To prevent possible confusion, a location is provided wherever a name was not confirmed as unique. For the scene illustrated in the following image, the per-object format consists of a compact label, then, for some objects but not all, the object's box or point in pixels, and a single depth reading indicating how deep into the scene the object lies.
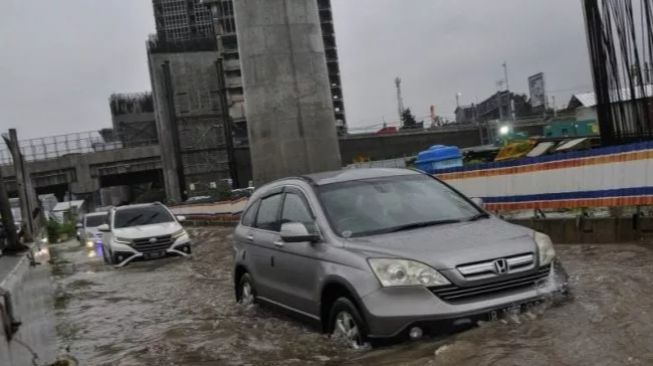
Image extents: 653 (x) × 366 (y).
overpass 55.59
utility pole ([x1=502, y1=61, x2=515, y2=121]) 74.56
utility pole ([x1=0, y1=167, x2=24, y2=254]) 4.95
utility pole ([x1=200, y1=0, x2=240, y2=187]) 42.44
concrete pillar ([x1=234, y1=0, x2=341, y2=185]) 21.33
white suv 16.22
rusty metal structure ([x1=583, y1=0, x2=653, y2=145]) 11.95
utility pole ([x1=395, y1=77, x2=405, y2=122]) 107.31
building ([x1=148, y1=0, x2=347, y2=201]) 47.56
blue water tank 18.92
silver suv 5.21
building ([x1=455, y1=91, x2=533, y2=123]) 79.88
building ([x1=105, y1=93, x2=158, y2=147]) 85.69
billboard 82.75
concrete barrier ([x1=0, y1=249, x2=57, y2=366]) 3.62
